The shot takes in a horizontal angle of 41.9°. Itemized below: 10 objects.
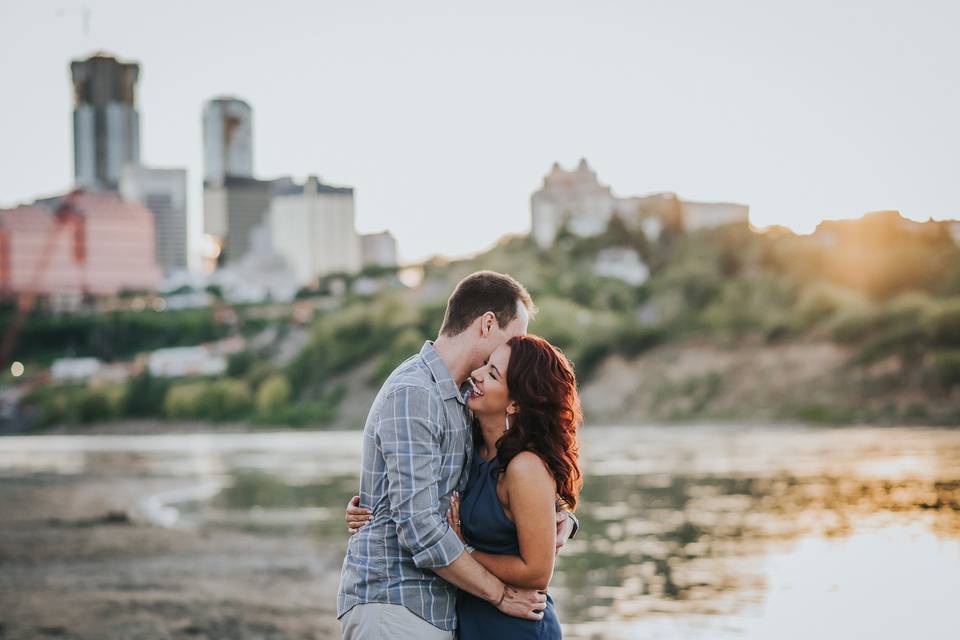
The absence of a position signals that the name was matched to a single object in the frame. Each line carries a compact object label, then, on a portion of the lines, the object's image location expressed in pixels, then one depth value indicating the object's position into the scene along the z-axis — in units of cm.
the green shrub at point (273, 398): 8075
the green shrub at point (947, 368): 4972
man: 420
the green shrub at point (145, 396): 8869
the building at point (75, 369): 10831
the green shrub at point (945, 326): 5288
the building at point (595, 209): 10256
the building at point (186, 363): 9756
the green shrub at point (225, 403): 8388
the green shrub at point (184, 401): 8425
